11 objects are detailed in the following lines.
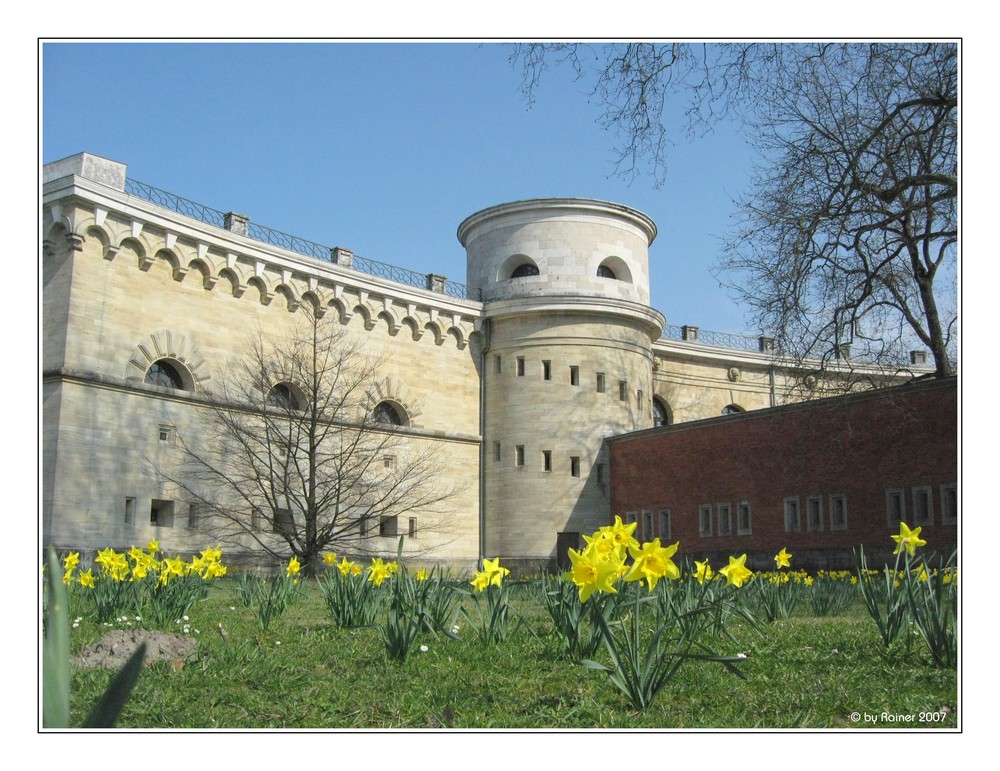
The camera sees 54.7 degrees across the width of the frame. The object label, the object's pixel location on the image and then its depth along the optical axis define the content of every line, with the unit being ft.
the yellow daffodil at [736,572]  22.09
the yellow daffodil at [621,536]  15.55
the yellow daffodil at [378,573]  27.43
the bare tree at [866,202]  40.93
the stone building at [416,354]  73.15
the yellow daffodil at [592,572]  15.07
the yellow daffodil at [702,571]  26.20
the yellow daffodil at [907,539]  21.74
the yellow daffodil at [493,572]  23.81
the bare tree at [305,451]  77.82
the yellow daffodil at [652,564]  14.93
